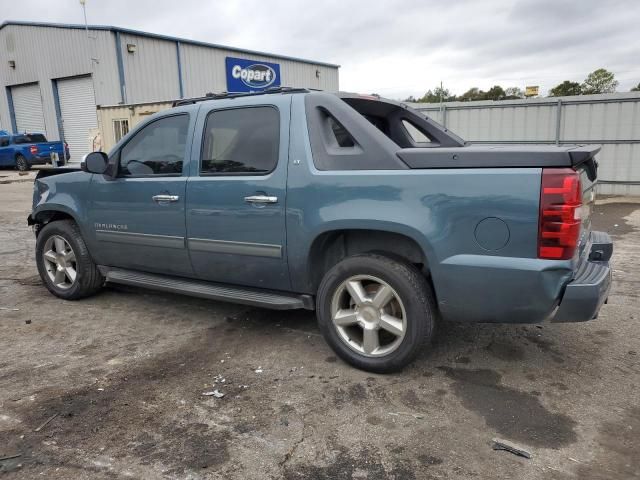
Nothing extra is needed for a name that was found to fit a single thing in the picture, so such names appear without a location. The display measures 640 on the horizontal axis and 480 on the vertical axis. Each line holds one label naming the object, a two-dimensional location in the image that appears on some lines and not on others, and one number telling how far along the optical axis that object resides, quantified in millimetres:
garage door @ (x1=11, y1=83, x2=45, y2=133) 25344
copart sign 24312
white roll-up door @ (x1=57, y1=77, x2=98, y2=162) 22469
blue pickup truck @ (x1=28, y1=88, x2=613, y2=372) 2811
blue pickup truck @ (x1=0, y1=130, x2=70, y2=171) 22500
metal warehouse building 21391
